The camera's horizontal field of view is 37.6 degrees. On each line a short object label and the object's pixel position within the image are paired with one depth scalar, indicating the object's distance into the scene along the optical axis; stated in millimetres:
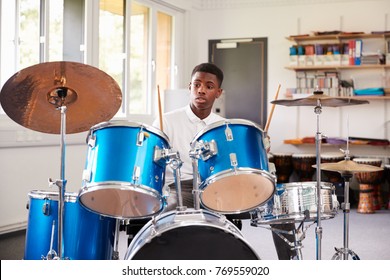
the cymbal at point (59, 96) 2619
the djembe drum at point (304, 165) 6816
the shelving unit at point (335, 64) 6758
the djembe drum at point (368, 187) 6299
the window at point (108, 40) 5008
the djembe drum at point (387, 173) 6461
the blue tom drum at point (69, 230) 2814
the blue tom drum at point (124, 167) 2398
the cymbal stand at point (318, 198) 3150
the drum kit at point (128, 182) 2330
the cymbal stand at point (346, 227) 3520
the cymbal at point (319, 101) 3371
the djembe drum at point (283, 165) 6961
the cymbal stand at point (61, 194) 2709
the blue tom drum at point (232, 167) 2494
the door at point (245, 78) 7375
